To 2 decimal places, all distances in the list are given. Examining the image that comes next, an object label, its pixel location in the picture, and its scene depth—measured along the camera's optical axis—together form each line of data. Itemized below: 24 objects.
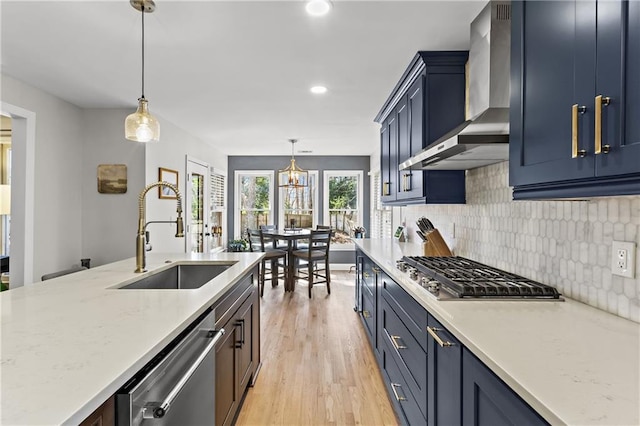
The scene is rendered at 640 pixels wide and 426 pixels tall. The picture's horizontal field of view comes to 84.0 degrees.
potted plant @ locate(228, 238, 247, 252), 6.70
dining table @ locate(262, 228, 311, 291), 5.29
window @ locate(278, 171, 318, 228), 7.35
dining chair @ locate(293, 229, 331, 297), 5.19
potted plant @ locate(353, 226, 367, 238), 6.66
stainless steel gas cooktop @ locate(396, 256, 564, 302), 1.50
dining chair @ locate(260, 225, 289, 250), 5.66
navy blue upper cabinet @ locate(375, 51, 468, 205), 2.51
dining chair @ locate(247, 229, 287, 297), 5.28
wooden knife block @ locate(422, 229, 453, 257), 2.83
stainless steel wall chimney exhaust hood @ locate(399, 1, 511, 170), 1.63
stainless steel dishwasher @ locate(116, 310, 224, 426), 0.88
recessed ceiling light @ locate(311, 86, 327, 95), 3.17
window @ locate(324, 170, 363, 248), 7.35
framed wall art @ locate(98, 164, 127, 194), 3.95
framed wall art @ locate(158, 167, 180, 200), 4.27
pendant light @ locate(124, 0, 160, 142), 2.11
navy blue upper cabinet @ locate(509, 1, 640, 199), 0.88
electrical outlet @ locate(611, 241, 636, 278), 1.22
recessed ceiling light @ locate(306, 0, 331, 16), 1.87
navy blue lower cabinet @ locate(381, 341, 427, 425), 1.70
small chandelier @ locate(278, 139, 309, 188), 5.73
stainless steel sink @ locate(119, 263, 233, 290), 2.41
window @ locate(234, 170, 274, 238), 7.39
